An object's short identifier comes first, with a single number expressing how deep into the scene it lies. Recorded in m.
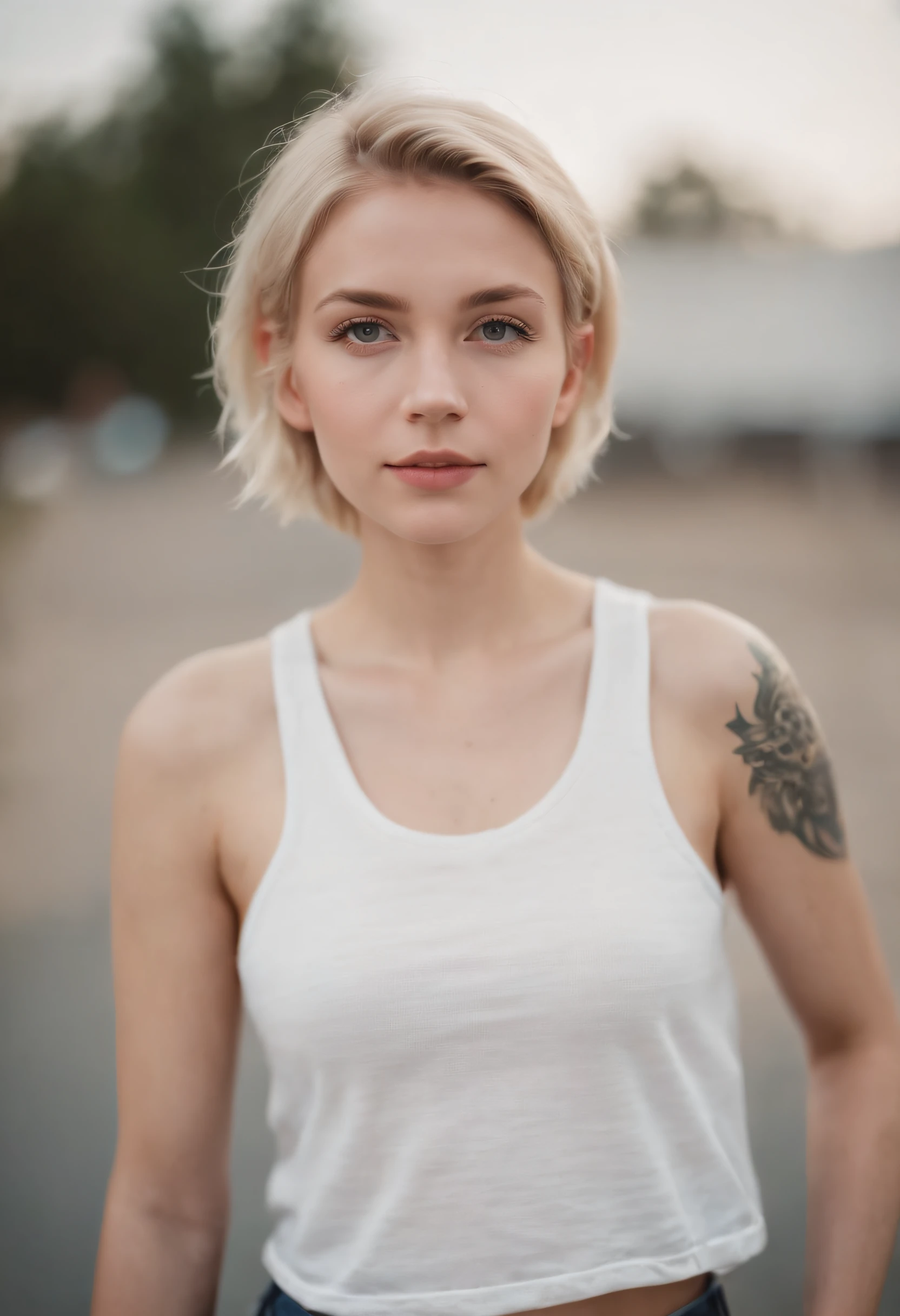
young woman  0.97
